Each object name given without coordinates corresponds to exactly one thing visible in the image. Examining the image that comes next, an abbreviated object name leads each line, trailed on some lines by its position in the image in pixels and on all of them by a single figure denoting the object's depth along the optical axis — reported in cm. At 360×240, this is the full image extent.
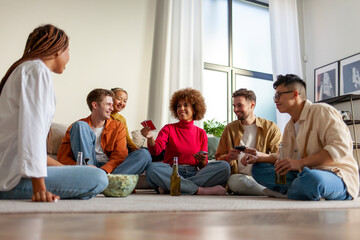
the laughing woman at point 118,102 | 321
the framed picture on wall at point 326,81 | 490
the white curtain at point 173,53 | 424
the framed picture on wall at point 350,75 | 455
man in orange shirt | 250
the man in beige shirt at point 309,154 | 190
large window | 510
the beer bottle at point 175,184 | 230
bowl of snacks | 199
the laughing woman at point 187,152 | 251
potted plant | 448
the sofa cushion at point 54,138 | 298
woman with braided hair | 140
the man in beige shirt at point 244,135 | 266
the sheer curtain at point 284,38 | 529
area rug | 120
